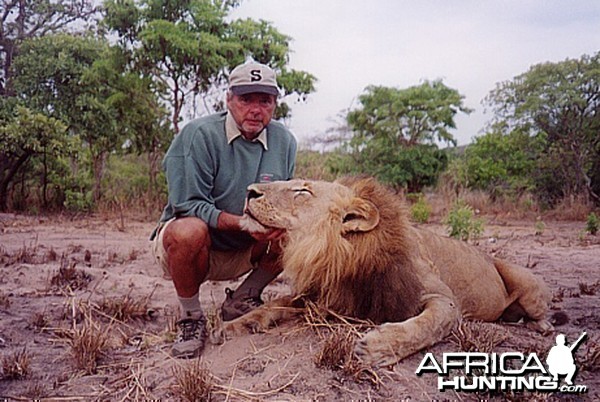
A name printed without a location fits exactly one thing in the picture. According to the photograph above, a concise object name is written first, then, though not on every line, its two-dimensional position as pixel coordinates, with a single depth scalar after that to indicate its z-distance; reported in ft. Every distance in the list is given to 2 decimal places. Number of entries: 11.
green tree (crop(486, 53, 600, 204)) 43.27
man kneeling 9.57
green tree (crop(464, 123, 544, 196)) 48.73
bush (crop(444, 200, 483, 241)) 22.76
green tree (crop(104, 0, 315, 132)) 36.63
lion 8.39
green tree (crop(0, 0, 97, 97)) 41.68
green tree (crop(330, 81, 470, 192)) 50.98
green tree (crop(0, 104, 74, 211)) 34.83
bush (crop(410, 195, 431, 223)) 32.73
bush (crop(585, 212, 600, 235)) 27.81
